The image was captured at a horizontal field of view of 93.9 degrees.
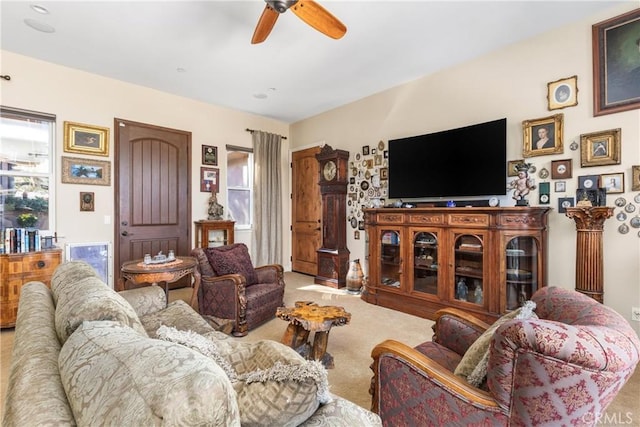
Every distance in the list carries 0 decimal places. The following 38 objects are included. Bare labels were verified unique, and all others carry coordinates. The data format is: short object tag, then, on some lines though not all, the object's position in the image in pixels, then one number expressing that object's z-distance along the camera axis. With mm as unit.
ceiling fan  1984
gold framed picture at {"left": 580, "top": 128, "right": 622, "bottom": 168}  2551
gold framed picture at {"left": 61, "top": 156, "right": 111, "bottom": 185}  3615
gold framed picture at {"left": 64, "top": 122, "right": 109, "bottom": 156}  3625
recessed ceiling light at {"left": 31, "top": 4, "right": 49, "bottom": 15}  2520
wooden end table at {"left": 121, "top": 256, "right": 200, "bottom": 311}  2564
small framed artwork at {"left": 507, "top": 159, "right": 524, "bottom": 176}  3090
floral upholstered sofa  554
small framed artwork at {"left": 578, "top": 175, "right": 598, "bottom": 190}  2654
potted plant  3355
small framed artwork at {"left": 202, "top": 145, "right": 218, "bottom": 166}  4770
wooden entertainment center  2838
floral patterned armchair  889
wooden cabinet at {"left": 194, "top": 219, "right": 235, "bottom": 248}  4586
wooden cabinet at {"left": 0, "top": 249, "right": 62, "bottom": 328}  2891
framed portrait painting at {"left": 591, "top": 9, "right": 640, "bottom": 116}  2488
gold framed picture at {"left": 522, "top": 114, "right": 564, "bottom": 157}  2852
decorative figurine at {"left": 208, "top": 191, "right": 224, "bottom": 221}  4734
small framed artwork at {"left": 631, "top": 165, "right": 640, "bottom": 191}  2458
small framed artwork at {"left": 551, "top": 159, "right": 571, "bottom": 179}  2801
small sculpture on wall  2939
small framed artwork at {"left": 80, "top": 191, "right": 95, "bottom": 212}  3729
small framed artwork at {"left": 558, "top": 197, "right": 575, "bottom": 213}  2770
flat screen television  3107
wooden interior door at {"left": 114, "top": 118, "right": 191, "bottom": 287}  4012
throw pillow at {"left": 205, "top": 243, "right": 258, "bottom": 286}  3102
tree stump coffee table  2131
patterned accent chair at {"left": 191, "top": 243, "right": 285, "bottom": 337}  2850
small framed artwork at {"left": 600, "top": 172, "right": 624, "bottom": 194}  2529
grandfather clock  4660
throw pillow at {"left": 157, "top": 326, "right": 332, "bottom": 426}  732
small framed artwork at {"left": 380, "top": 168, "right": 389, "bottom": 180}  4237
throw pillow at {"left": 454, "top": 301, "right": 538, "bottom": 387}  1166
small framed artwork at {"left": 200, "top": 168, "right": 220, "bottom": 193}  4750
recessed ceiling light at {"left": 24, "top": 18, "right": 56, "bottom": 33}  2730
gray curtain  5316
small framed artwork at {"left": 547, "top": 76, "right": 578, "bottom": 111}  2771
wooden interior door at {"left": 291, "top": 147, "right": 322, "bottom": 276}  5352
